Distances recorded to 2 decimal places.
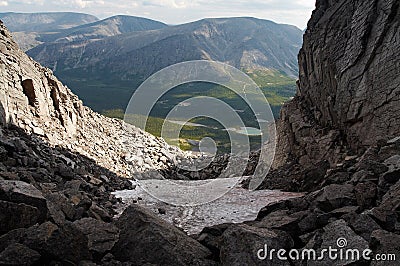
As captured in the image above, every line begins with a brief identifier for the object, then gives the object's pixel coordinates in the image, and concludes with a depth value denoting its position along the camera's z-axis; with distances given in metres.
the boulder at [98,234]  9.28
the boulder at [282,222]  10.37
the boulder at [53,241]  7.99
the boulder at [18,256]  7.53
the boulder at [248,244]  8.73
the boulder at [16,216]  8.97
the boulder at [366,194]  11.17
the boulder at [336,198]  11.41
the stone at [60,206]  9.98
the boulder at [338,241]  8.35
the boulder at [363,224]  8.97
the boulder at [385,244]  7.67
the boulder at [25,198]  9.52
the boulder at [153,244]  9.04
